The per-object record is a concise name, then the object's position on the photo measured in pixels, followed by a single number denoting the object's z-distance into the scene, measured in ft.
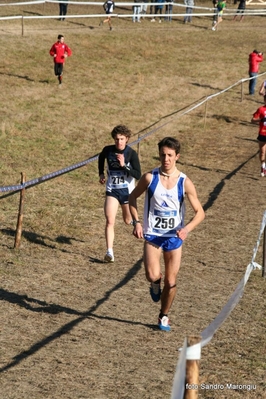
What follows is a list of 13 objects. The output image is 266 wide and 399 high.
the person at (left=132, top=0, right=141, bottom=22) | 131.51
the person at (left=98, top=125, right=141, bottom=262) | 35.17
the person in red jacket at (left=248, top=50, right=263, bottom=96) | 100.68
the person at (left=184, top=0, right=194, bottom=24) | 141.22
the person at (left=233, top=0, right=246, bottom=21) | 149.07
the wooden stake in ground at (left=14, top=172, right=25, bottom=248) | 38.01
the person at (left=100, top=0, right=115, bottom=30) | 123.44
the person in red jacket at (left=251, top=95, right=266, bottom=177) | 57.46
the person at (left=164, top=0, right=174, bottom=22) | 138.49
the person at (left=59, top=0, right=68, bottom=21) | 119.92
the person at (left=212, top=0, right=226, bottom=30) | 138.00
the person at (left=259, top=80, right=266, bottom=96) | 74.33
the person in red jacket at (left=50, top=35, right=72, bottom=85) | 89.41
